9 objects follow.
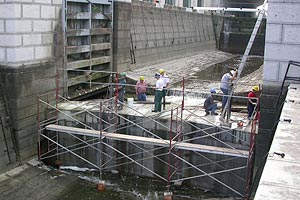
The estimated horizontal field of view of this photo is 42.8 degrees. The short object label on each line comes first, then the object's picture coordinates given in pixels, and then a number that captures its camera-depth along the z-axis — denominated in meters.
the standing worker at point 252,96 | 11.93
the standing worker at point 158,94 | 12.25
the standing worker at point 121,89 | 13.17
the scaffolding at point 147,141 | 10.81
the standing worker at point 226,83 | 11.96
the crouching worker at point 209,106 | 12.37
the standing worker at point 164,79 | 12.64
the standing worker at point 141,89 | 13.61
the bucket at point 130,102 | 13.31
